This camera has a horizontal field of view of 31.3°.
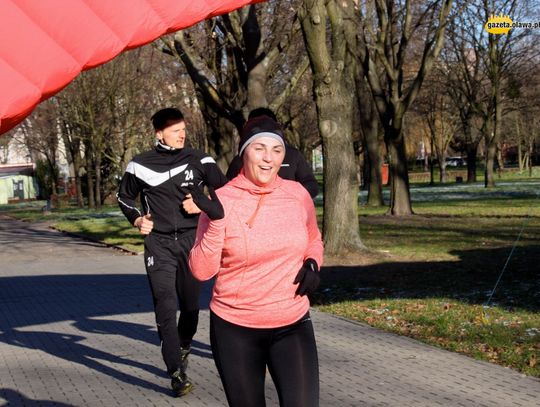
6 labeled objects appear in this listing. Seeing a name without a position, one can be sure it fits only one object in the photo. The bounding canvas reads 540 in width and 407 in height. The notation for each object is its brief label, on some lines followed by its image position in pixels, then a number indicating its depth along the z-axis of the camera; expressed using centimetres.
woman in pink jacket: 484
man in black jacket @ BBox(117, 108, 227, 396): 773
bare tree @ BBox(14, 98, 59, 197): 5162
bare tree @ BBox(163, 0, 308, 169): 2261
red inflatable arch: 467
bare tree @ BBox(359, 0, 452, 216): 2936
